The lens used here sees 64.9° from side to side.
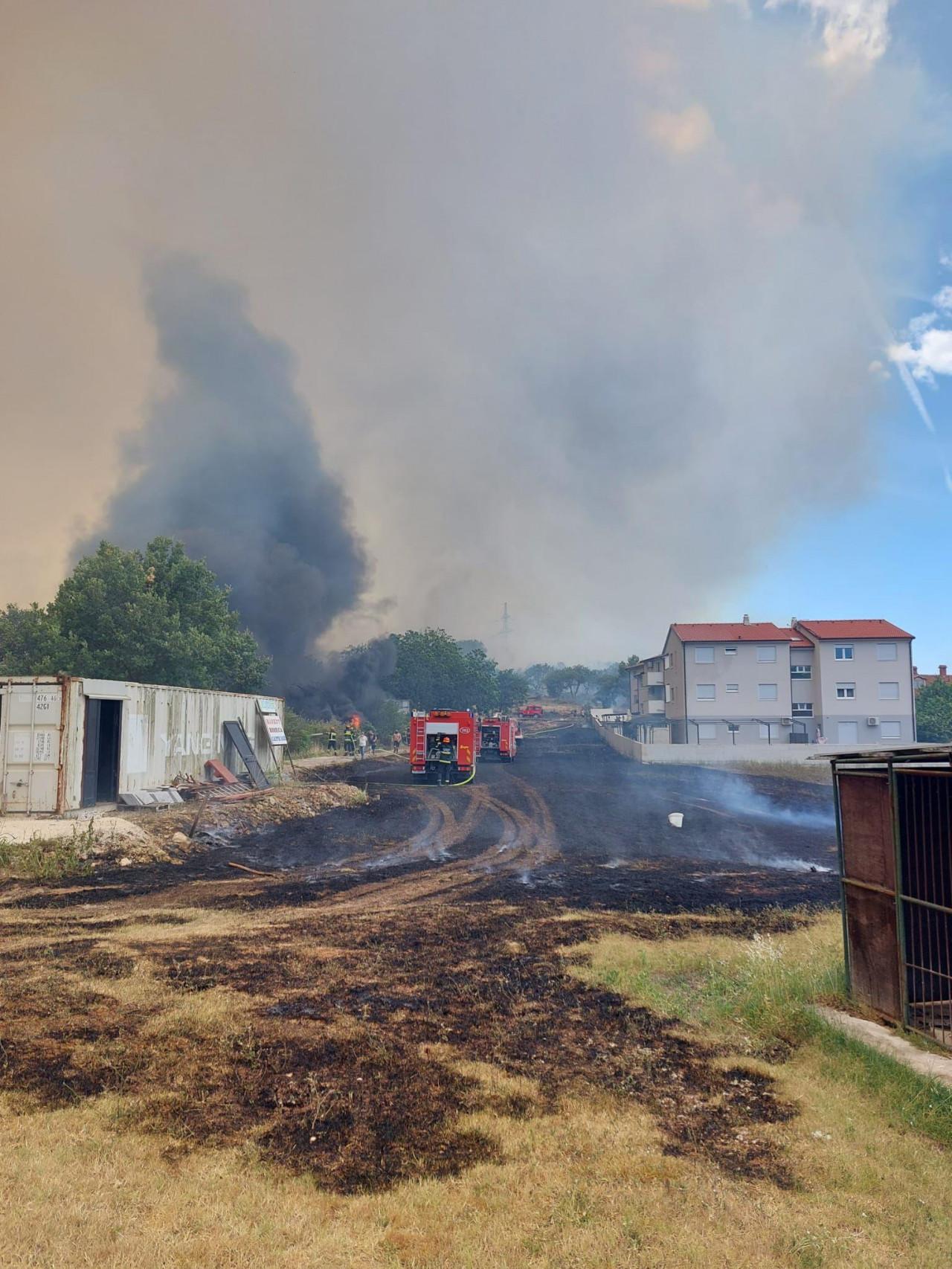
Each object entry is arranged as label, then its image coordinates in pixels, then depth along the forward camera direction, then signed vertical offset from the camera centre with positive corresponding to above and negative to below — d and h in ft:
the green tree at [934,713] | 197.88 -0.55
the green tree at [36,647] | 114.93 +9.74
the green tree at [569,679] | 526.98 +21.53
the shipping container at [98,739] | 61.05 -2.80
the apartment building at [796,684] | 175.22 +6.19
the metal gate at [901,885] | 24.27 -5.97
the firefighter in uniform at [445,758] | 111.24 -7.18
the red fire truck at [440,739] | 111.65 -4.42
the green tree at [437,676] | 266.16 +11.96
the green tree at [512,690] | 378.73 +9.84
